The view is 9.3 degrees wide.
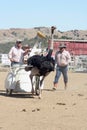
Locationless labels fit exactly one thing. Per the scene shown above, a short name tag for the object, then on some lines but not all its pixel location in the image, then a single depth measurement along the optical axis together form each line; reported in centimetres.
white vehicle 1549
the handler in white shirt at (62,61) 1842
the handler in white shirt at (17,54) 1628
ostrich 1445
